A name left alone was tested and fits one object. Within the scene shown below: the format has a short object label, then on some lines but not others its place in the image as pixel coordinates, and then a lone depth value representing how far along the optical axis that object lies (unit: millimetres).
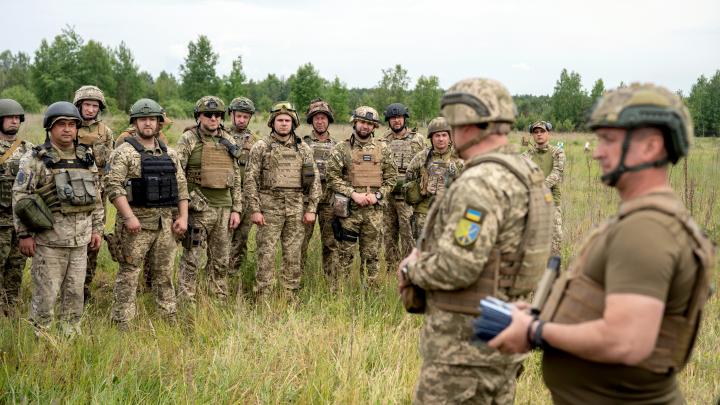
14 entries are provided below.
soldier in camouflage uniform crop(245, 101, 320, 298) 6145
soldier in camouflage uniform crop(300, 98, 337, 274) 6957
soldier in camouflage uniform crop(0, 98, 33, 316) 5363
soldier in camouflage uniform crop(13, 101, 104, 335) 4625
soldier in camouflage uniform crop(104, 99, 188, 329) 5121
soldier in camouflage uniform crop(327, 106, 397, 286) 6488
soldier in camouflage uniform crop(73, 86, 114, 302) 6117
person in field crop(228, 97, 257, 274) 6934
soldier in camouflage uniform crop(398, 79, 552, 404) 2354
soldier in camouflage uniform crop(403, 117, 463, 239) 6730
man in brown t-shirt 1687
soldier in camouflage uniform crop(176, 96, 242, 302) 5902
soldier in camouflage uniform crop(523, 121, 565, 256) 8445
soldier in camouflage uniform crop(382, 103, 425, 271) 7508
